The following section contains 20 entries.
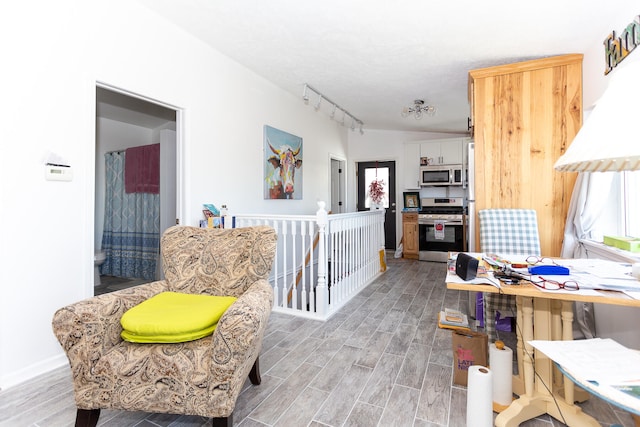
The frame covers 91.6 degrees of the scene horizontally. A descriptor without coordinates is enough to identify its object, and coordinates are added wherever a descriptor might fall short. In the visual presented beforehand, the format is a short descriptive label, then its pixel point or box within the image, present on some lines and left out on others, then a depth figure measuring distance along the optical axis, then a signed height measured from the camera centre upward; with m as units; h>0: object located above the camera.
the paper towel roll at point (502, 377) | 1.60 -0.85
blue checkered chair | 2.67 -0.16
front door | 6.73 +0.59
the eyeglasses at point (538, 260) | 1.79 -0.28
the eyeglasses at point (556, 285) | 1.32 -0.31
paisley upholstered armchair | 1.30 -0.64
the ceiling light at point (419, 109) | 4.59 +1.59
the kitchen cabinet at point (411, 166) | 6.23 +0.95
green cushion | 1.38 -0.49
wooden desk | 1.48 -0.83
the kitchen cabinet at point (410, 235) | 6.00 -0.43
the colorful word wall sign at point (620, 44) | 2.01 +1.19
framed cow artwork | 4.09 +0.69
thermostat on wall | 2.02 +0.28
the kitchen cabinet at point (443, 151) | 5.91 +1.19
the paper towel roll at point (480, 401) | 1.37 -0.84
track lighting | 4.27 +1.69
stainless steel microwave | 5.88 +0.72
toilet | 4.05 -0.63
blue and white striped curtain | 4.19 -0.20
